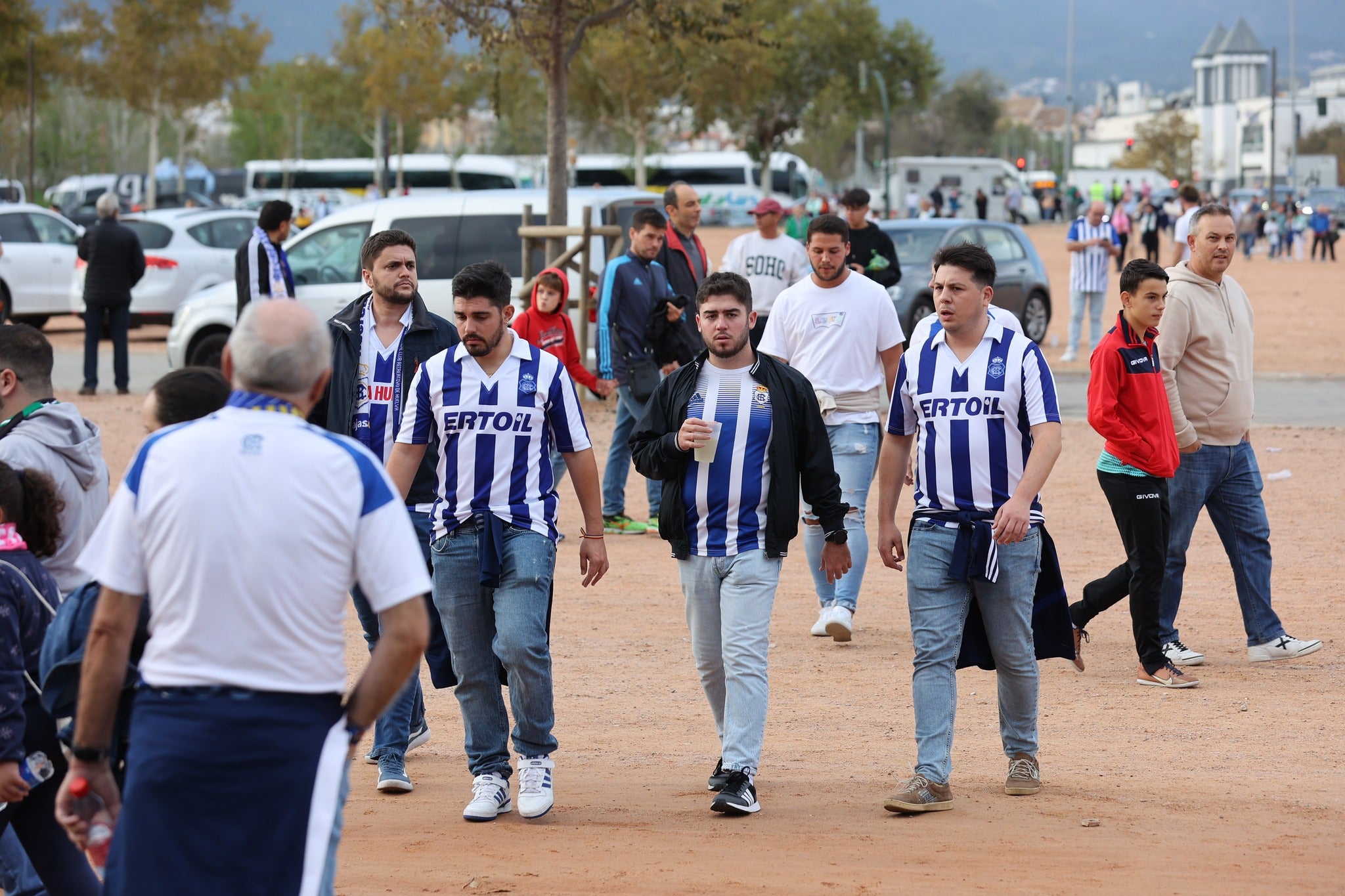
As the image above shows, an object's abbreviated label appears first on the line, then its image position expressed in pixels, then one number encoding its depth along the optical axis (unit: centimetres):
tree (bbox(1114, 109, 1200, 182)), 11119
